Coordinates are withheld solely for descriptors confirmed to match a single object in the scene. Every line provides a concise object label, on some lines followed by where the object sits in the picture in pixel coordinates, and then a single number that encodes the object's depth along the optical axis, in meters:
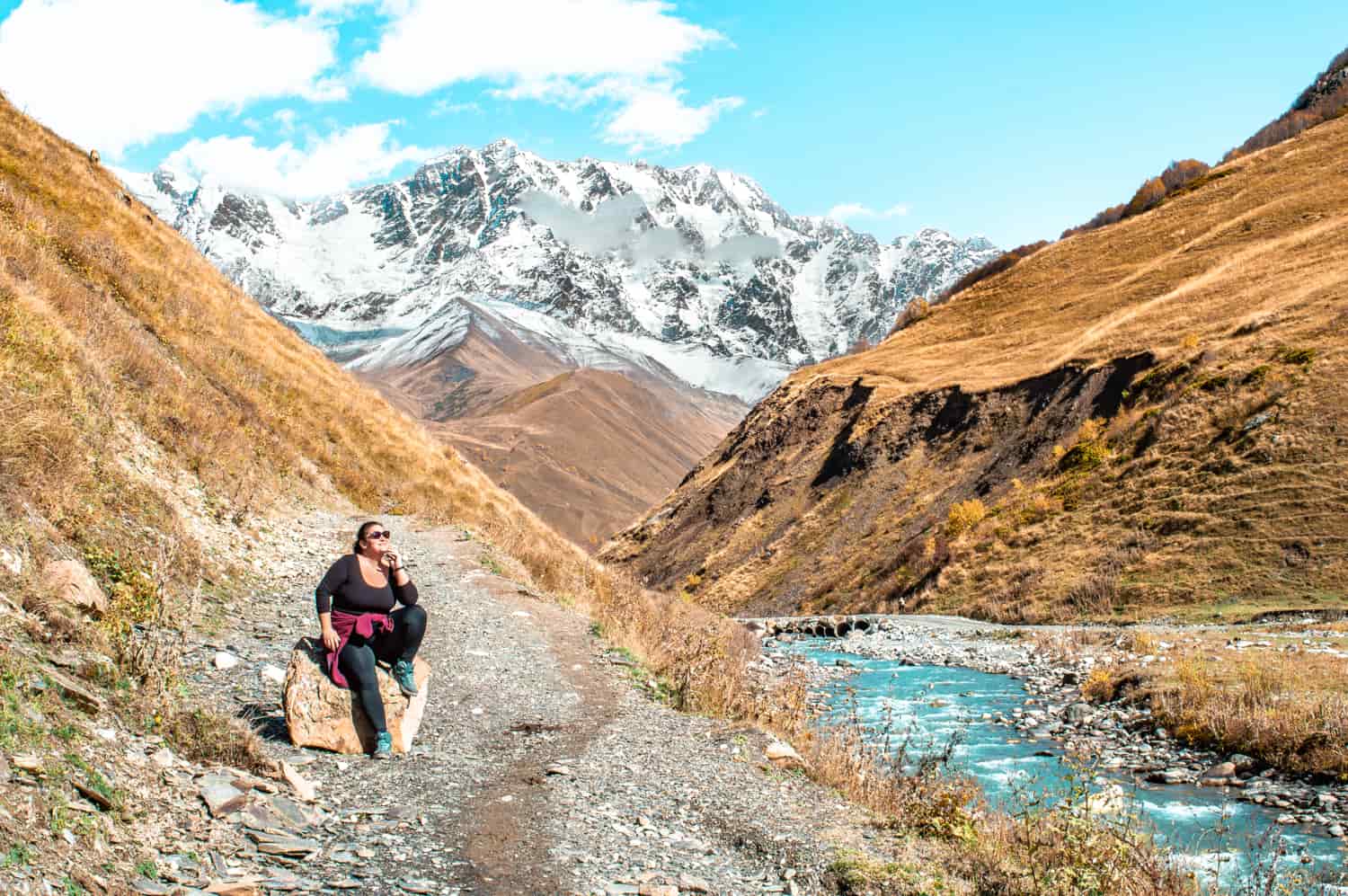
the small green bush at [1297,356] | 35.50
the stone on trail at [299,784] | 6.57
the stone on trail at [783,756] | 9.62
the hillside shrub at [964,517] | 42.44
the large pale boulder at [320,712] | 7.73
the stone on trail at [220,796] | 5.84
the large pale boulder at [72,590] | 7.50
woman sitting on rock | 7.95
